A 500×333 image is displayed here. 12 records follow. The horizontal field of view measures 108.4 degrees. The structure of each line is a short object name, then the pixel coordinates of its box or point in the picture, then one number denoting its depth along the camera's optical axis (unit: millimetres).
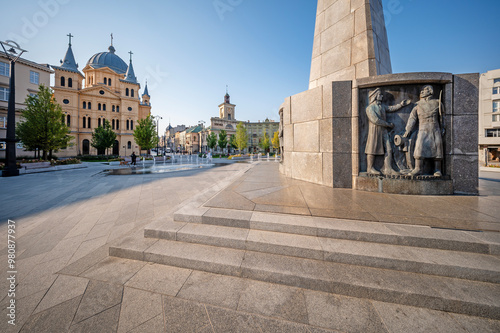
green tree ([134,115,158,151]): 32875
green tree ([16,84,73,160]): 19344
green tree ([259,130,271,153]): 77250
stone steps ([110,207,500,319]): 2264
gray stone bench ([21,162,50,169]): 16303
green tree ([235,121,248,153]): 53862
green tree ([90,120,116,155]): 35750
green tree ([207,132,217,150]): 61844
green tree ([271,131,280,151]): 59531
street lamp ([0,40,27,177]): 13689
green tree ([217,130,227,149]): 62166
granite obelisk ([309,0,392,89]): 6426
